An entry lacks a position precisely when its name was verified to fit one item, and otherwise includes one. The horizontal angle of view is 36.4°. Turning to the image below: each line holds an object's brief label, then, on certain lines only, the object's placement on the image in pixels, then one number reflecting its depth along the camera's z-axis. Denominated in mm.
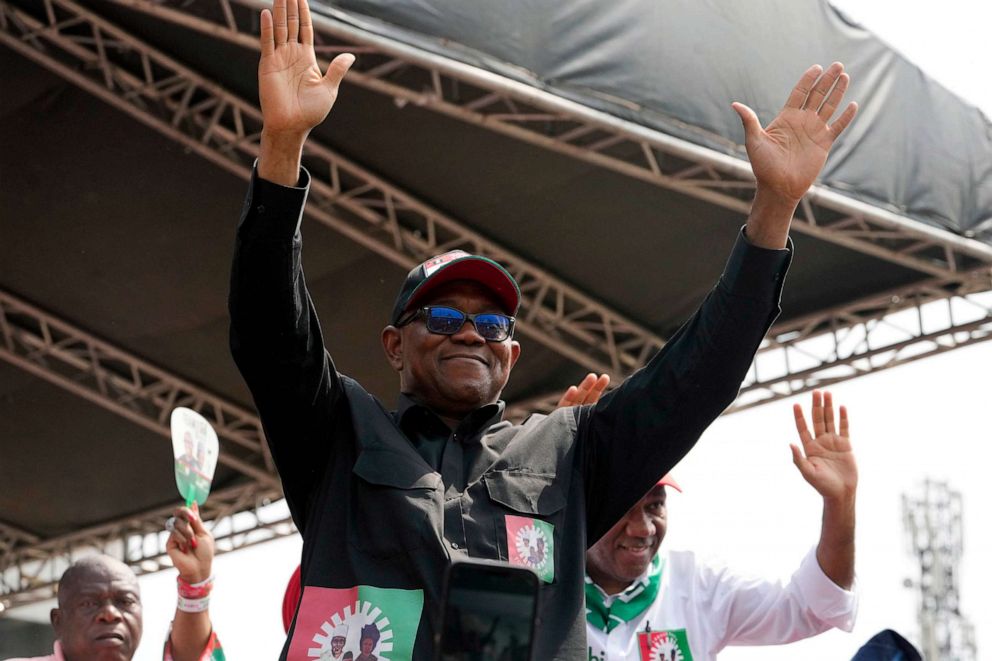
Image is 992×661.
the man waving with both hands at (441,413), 2188
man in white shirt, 3533
